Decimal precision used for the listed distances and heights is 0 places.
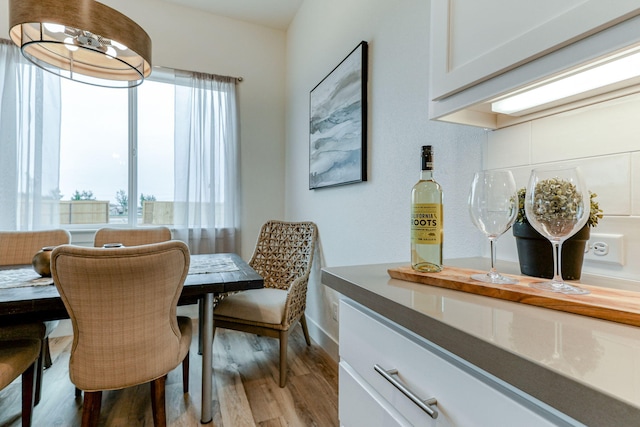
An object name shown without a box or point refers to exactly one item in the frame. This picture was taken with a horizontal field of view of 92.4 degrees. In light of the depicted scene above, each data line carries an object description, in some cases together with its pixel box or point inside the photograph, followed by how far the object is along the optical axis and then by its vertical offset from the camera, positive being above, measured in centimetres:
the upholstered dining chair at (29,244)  190 -22
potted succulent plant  70 -8
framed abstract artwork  181 +61
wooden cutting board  48 -15
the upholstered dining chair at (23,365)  118 -61
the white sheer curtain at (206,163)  288 +48
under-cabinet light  60 +31
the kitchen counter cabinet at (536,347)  31 -17
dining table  119 -34
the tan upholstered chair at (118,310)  109 -38
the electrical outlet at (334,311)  211 -68
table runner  137 -33
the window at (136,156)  248 +51
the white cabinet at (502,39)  53 +36
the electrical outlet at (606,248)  73 -8
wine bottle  80 -2
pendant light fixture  126 +84
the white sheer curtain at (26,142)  238 +54
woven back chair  188 -56
